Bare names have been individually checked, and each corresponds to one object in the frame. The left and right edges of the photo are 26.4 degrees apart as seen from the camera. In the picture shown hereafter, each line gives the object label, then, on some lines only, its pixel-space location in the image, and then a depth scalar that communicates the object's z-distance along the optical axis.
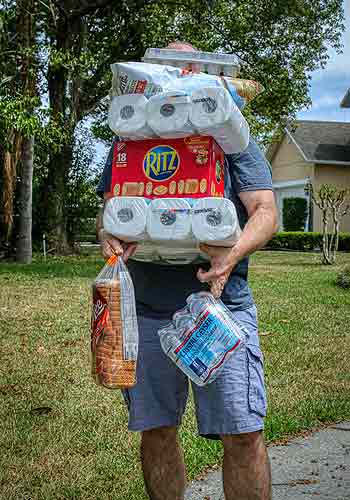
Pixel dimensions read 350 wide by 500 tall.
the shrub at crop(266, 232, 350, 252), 28.06
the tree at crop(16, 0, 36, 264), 15.27
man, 2.67
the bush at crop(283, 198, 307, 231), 34.59
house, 33.91
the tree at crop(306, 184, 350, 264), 19.17
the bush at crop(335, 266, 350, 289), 12.63
